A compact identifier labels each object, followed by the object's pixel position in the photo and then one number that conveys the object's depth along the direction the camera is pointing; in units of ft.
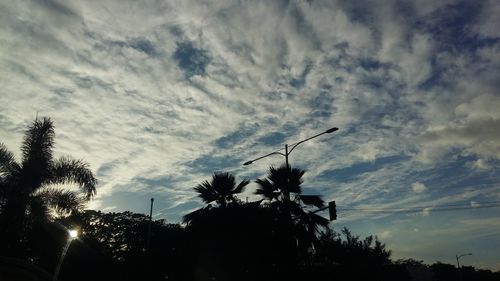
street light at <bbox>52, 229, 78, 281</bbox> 59.15
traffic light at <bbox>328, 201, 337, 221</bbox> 63.52
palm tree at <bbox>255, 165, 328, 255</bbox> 74.84
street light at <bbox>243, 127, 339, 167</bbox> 73.70
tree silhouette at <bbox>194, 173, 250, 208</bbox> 90.07
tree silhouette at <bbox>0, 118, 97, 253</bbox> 68.39
